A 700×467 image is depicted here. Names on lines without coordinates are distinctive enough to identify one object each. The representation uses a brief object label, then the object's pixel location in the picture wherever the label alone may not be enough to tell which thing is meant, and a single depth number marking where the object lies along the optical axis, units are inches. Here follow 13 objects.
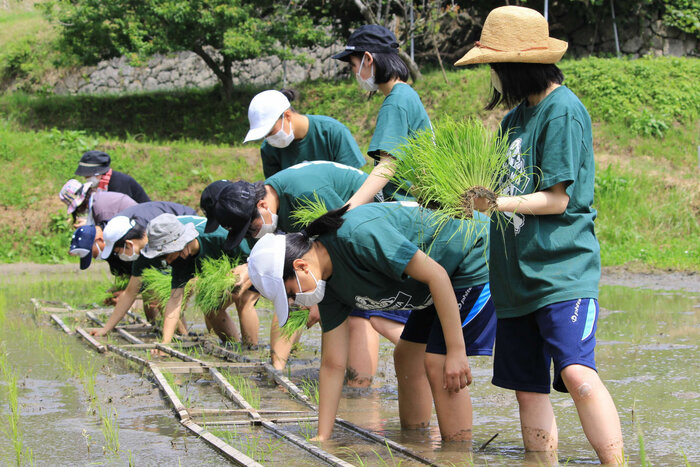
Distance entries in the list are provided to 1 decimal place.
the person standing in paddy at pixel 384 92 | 307.9
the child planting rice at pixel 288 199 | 338.3
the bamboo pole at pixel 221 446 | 245.8
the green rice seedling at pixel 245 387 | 345.5
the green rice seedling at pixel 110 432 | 280.5
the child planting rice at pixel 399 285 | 250.8
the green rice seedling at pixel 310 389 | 345.4
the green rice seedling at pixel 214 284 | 463.8
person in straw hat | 222.7
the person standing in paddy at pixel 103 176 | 665.0
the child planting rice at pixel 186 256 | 478.9
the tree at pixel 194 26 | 1384.1
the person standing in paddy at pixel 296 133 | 363.9
